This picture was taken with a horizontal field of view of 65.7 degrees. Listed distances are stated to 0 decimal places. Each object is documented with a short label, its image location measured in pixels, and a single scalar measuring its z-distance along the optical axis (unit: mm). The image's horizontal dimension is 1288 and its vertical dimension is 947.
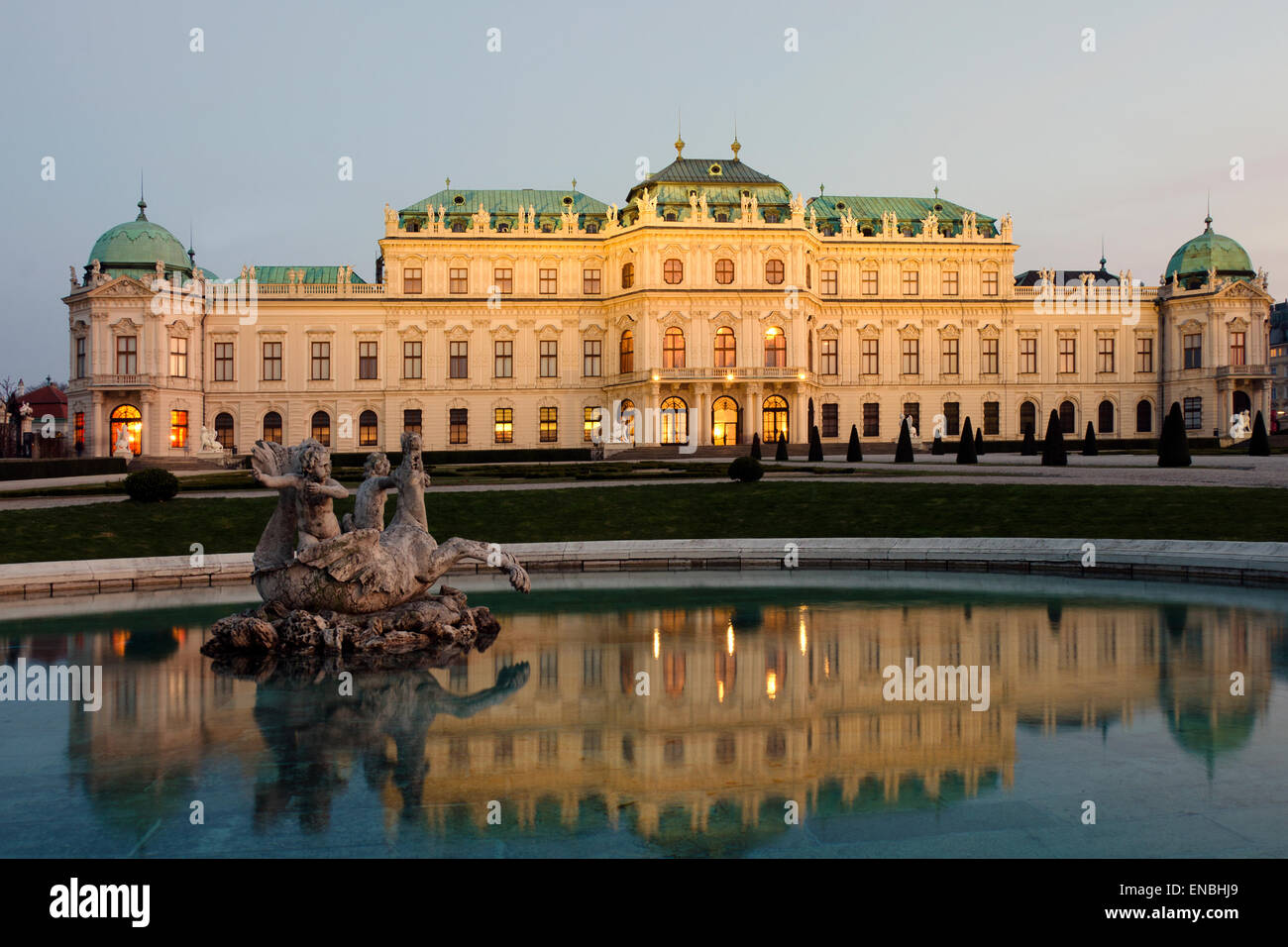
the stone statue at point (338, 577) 9633
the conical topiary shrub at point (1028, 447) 47275
